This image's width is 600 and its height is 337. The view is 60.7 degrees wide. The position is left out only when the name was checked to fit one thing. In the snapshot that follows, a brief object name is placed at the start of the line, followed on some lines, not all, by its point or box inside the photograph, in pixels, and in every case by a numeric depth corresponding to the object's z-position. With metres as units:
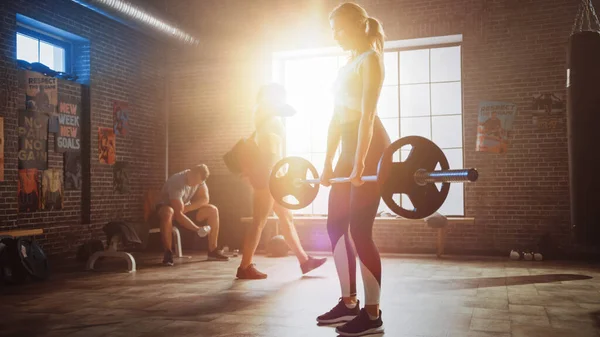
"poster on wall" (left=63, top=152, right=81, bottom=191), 6.67
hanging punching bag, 3.79
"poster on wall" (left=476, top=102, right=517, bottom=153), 6.63
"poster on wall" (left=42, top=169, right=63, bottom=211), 6.29
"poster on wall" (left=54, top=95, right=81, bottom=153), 6.54
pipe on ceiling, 5.76
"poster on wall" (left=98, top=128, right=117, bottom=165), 7.19
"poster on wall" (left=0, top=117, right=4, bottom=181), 5.62
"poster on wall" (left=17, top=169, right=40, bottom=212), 5.94
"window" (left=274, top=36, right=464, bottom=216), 7.07
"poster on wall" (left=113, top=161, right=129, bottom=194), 7.46
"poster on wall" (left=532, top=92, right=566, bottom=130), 6.39
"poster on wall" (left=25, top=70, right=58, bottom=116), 6.07
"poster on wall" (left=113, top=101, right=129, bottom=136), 7.48
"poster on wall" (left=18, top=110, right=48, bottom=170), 5.96
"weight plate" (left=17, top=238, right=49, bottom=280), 4.73
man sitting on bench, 6.07
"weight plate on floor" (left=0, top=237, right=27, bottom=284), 4.64
